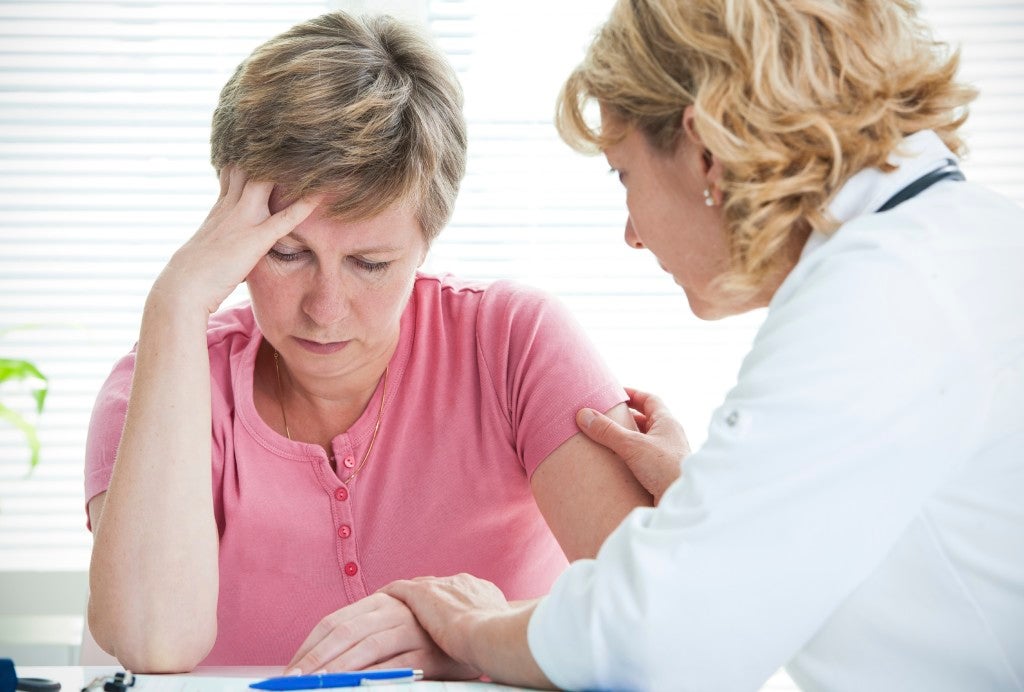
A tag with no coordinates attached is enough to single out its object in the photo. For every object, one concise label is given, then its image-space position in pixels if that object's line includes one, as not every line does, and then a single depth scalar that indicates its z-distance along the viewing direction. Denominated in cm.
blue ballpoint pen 95
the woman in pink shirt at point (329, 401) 134
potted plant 207
